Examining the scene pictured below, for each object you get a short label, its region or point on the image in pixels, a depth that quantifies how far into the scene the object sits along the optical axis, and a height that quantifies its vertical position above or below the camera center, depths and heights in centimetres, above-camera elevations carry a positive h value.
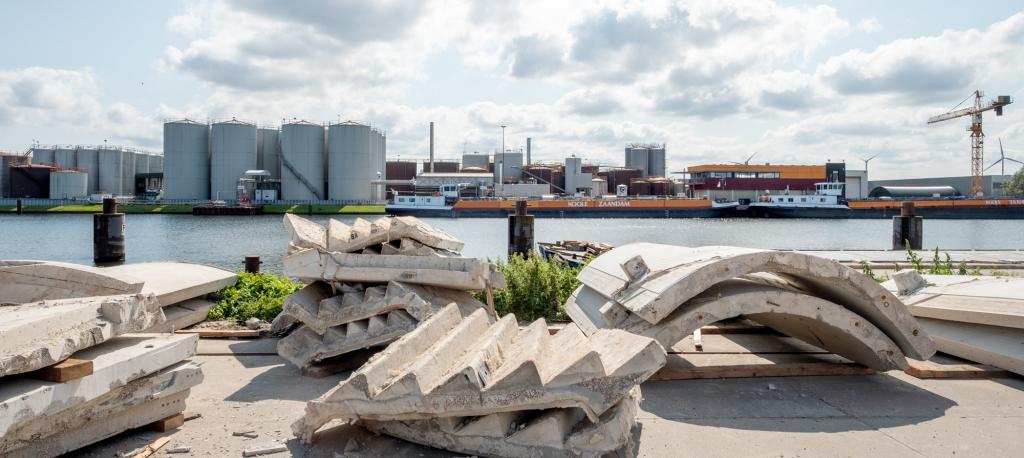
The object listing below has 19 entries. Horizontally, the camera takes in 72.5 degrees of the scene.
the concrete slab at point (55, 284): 560 -64
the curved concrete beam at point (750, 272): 459 -52
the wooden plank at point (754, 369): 507 -118
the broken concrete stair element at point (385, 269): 575 -52
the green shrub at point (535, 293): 801 -100
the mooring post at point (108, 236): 1886 -85
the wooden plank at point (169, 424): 388 -122
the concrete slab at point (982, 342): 520 -104
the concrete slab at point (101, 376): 301 -83
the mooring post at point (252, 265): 1063 -91
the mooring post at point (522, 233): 1684 -61
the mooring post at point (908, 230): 1992 -54
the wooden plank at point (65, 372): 320 -77
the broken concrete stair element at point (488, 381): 335 -86
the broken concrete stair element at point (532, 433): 333 -111
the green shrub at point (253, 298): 756 -104
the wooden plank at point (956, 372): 516 -119
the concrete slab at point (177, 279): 668 -77
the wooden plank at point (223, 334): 661 -122
